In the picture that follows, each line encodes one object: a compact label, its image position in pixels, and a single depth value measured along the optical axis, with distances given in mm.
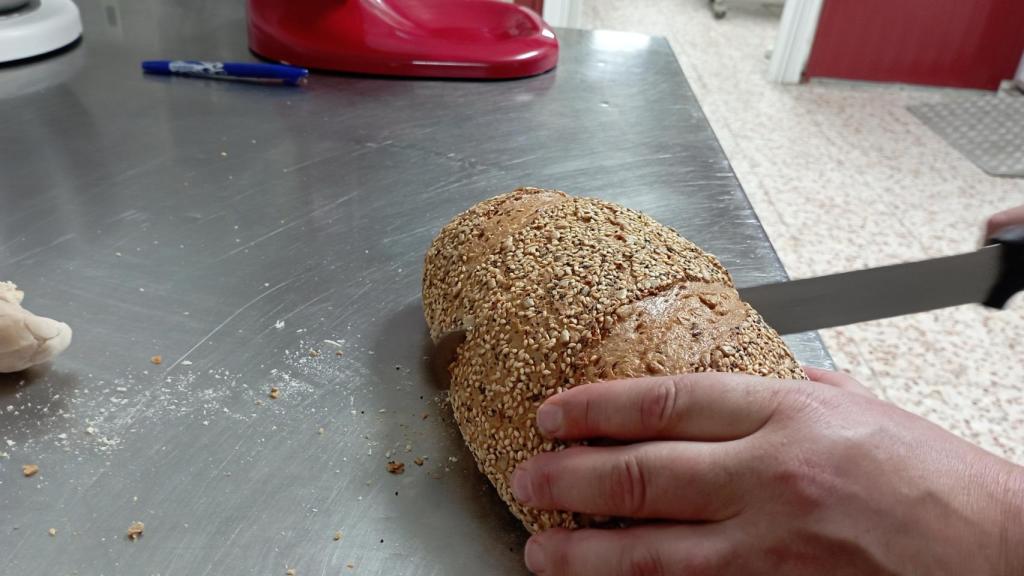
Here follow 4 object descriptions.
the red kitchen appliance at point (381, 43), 1439
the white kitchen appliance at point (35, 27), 1403
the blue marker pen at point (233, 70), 1404
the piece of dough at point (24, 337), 759
